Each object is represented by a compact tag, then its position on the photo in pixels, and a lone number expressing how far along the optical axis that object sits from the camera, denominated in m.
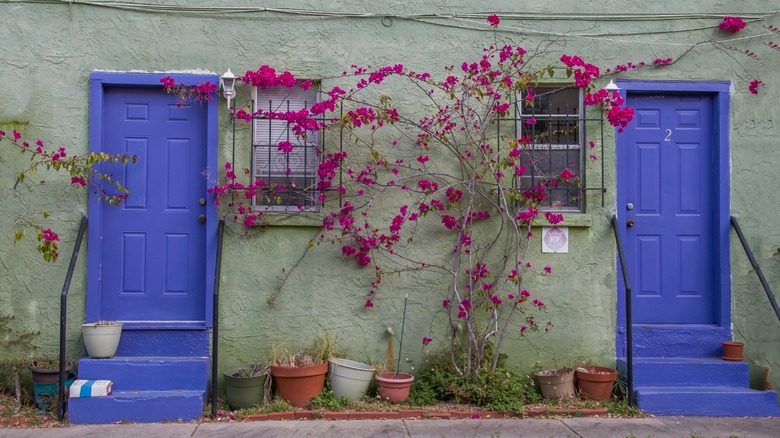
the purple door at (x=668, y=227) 6.76
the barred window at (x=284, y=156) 6.57
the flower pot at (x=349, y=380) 6.11
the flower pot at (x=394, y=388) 6.14
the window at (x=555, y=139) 6.73
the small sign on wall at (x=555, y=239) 6.61
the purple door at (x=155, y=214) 6.47
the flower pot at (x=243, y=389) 5.98
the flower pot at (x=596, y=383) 6.24
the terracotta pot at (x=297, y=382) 6.04
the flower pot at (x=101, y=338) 5.99
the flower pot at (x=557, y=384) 6.26
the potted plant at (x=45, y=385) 5.99
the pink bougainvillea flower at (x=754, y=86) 6.70
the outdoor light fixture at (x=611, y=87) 6.59
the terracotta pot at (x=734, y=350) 6.42
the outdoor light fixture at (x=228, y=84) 6.34
